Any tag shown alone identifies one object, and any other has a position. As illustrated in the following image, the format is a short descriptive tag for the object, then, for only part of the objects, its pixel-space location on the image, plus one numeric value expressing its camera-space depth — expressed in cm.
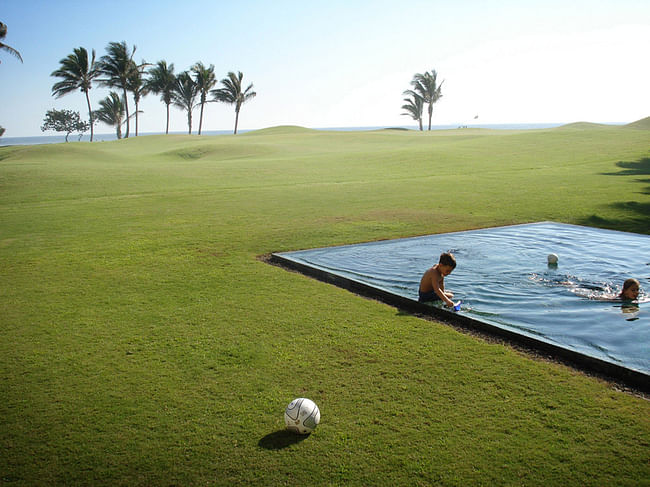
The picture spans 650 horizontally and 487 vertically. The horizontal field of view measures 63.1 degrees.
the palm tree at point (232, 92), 6744
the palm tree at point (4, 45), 2977
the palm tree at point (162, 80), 6494
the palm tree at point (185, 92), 6662
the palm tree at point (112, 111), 7981
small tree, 9412
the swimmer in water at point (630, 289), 627
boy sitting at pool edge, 617
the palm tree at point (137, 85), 5825
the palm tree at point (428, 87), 7794
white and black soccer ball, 371
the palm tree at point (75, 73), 5325
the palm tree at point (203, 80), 6644
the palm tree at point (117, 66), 5591
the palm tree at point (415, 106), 7950
